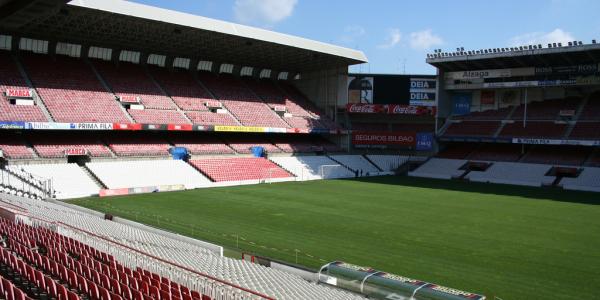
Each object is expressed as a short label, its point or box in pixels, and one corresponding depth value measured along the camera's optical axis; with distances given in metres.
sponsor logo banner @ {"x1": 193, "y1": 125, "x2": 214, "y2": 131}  44.75
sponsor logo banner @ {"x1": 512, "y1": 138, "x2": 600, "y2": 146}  45.62
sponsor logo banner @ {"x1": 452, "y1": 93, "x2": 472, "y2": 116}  57.91
